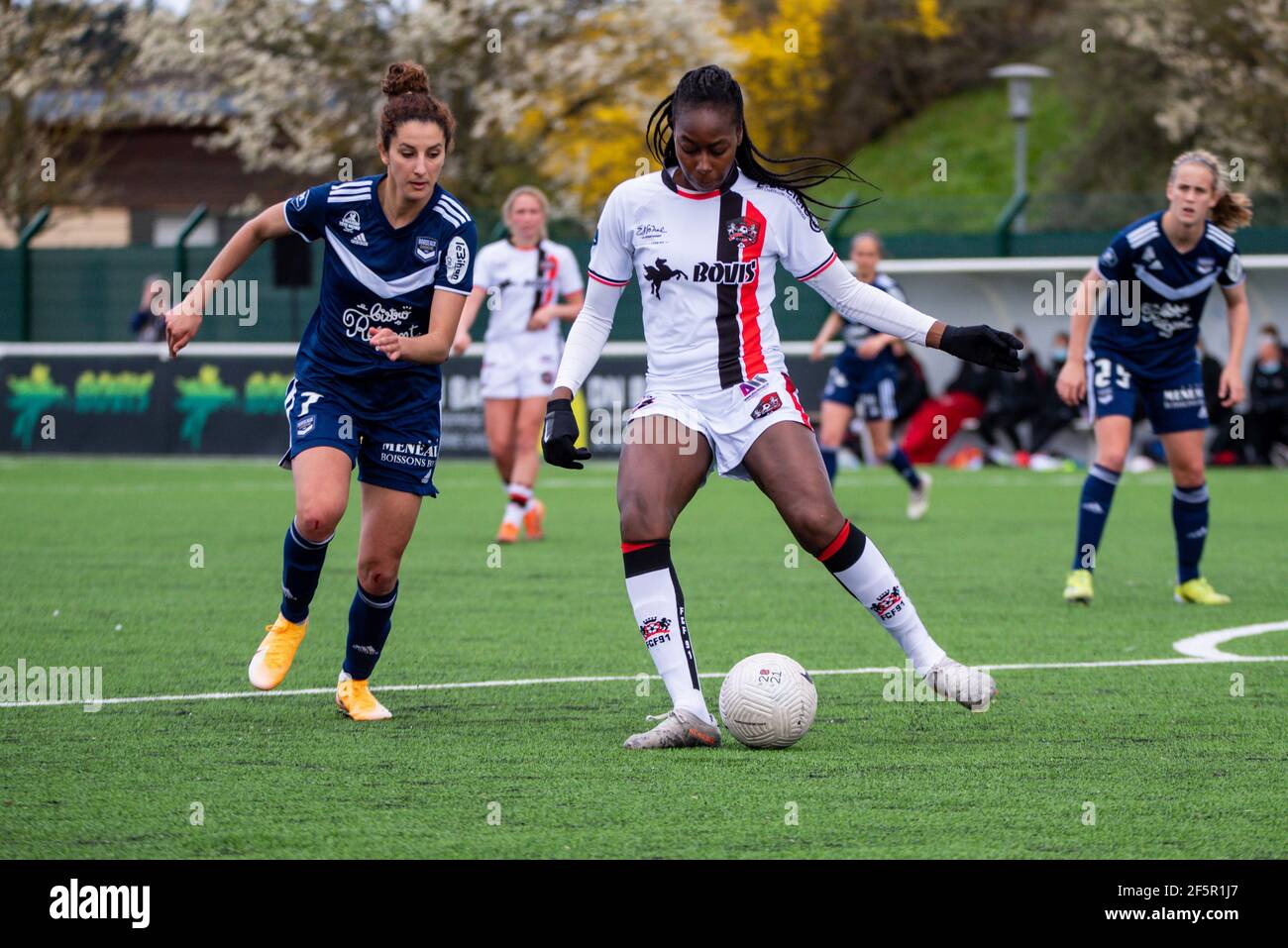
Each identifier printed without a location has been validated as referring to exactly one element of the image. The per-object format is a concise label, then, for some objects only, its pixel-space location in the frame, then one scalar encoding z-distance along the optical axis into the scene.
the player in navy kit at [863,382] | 14.34
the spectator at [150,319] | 24.50
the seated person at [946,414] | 22.59
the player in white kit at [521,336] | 13.16
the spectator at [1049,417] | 22.48
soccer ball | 5.86
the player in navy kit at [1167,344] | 9.30
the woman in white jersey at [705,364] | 6.01
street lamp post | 29.14
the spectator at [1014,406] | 22.39
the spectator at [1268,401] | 21.28
